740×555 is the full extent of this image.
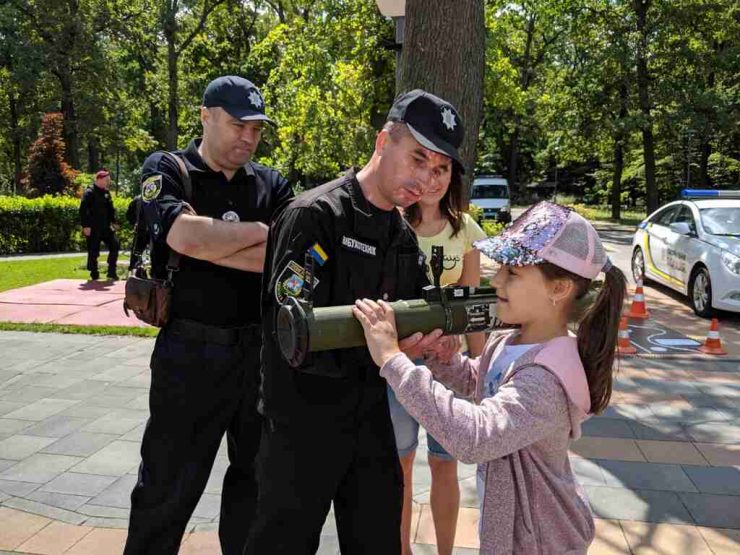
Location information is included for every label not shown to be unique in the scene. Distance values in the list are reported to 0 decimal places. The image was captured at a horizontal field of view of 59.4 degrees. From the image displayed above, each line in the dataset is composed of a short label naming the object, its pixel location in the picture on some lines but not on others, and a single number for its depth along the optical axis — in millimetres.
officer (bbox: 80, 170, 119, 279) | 10734
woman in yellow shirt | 2746
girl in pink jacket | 1641
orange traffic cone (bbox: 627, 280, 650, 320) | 8424
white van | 21719
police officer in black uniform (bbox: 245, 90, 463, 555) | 1854
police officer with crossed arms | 2375
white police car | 8172
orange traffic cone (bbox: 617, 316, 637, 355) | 6785
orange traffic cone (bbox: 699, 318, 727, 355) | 6742
